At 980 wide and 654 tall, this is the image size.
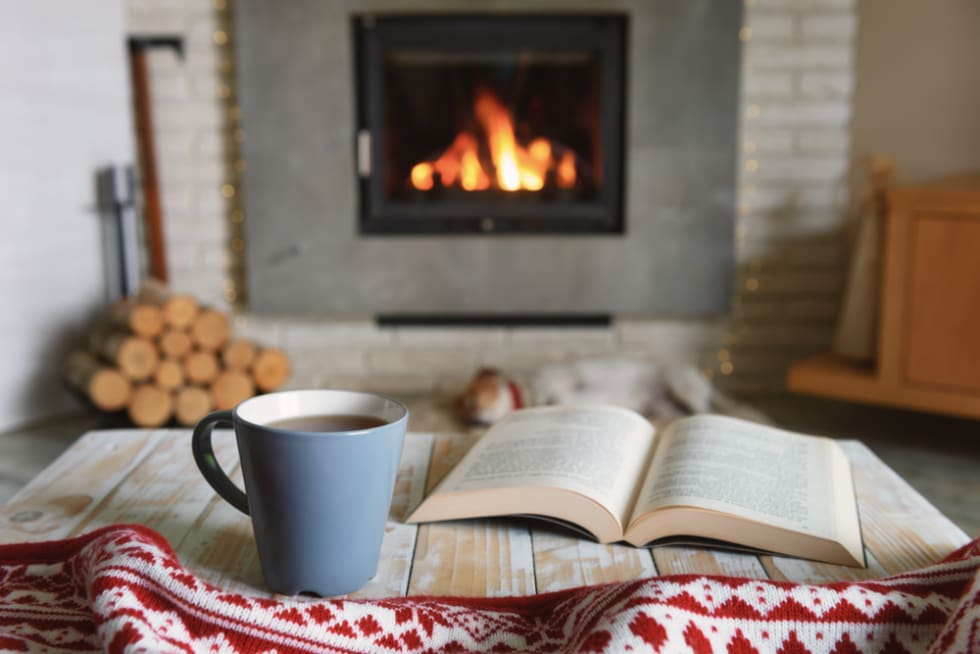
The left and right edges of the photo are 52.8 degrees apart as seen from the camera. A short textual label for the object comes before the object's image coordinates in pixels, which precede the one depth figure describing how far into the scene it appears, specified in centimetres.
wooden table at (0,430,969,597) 64
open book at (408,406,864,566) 69
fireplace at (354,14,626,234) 245
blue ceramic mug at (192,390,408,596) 58
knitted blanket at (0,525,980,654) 51
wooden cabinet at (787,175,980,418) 206
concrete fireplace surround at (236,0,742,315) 243
